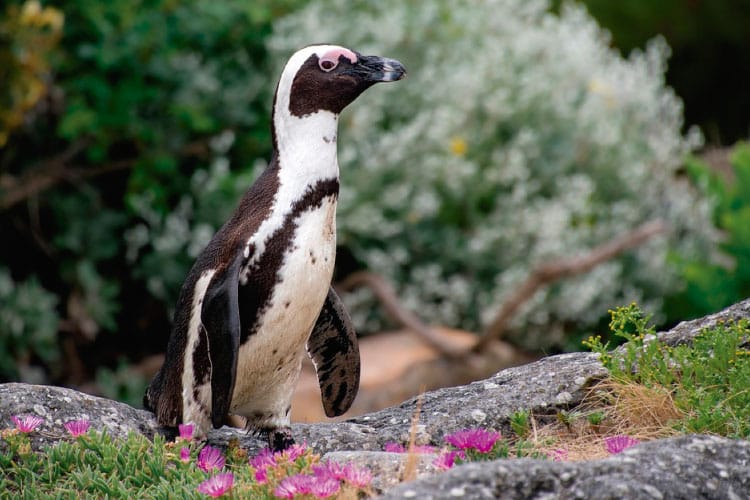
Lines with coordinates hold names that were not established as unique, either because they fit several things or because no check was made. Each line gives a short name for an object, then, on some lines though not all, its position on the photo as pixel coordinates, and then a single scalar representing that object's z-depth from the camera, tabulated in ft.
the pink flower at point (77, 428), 22.39
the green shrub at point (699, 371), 21.98
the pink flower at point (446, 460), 19.32
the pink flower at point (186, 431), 23.16
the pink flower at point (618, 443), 20.56
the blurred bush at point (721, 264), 49.80
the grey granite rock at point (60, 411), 23.93
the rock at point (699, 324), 25.74
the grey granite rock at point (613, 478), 17.28
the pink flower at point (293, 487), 17.84
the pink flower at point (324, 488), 17.70
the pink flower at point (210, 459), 21.67
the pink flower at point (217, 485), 18.70
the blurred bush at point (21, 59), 43.93
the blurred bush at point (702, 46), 78.64
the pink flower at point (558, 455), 21.75
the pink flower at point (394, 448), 22.39
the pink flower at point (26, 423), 22.25
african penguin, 23.06
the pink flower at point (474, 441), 20.01
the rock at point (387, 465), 19.36
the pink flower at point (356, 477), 18.51
